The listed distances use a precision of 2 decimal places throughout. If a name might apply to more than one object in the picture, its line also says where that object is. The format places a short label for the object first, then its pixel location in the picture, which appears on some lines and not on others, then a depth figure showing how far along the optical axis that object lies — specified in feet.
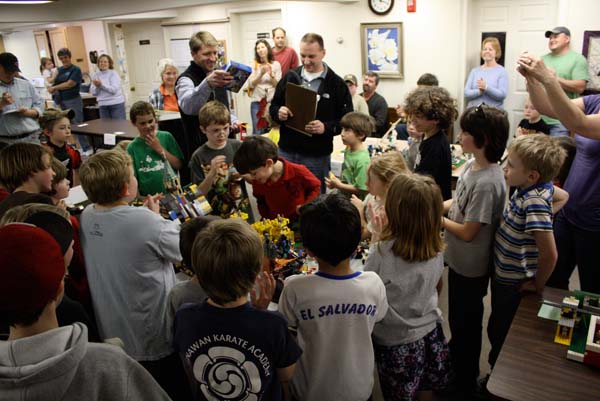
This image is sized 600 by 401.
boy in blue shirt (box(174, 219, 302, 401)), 4.37
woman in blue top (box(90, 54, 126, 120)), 25.00
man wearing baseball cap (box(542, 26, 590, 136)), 15.42
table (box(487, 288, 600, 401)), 4.54
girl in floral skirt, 5.49
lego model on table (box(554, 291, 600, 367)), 4.81
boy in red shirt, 7.68
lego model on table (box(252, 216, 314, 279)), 6.57
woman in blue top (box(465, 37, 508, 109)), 18.16
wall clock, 21.09
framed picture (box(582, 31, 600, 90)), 16.39
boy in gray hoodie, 3.01
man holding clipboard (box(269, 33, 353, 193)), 10.39
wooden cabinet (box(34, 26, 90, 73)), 32.50
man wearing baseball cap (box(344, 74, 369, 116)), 16.17
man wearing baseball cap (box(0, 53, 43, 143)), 14.56
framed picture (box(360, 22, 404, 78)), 21.50
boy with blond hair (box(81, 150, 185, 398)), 5.83
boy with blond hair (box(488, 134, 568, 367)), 6.06
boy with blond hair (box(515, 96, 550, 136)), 13.12
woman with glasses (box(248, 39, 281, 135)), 21.52
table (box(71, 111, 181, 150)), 16.12
